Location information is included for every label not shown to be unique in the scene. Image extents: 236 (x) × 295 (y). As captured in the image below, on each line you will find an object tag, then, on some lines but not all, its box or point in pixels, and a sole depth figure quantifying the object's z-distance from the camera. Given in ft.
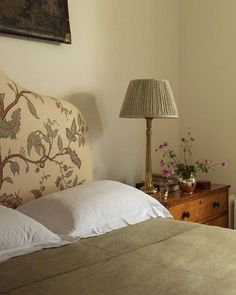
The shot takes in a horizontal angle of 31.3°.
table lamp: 7.86
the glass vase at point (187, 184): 8.72
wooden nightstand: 8.14
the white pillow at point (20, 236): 4.77
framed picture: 6.72
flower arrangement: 8.86
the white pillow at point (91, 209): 5.68
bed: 3.99
